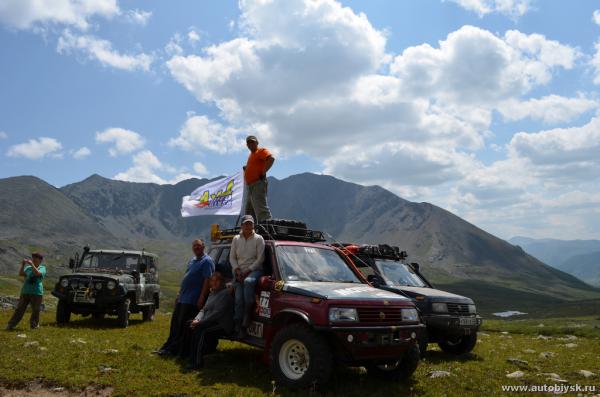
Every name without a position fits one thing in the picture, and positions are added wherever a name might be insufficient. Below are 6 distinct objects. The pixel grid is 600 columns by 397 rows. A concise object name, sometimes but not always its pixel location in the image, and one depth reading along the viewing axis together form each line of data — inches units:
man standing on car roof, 463.8
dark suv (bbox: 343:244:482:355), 429.7
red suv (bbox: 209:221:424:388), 282.8
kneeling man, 353.3
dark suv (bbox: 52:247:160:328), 583.8
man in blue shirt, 395.5
